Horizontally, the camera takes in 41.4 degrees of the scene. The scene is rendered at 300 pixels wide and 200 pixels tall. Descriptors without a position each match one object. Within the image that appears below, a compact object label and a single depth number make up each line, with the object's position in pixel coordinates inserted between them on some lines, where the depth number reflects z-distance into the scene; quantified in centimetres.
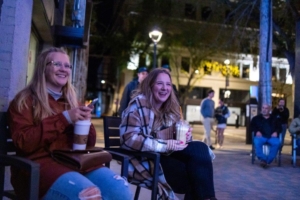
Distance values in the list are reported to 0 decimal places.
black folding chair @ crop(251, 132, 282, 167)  846
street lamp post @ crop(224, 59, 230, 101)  3171
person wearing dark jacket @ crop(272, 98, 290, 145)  1198
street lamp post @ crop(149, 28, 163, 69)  1556
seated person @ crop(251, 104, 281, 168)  835
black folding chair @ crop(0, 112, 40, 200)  220
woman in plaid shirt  327
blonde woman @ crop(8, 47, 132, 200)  239
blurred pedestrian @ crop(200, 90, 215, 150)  1188
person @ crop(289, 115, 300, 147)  834
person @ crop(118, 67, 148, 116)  700
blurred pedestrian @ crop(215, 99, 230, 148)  1273
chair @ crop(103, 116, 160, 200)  316
